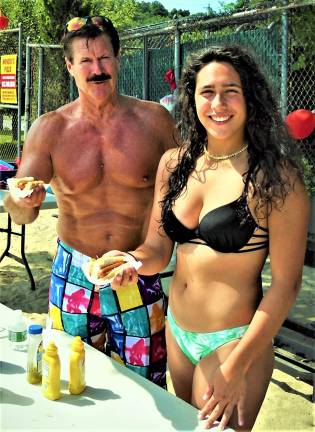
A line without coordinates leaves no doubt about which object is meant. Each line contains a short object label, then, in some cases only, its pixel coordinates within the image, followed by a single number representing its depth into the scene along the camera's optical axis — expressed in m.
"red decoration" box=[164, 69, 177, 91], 6.82
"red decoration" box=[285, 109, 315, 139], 4.62
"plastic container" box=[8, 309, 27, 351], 2.24
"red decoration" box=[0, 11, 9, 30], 8.72
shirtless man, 2.45
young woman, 1.68
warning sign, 10.38
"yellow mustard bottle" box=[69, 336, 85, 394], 1.85
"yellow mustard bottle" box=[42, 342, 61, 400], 1.82
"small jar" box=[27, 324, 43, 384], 1.93
